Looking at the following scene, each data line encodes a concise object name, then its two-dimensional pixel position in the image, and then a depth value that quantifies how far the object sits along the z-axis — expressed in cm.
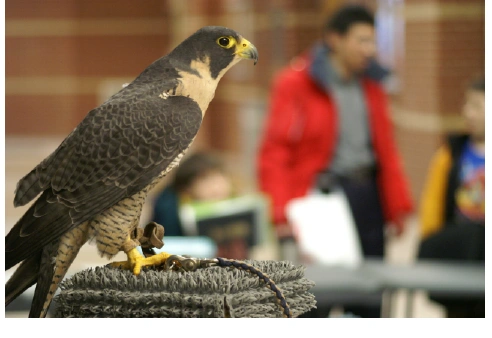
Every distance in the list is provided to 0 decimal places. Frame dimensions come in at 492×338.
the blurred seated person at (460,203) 548
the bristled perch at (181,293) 183
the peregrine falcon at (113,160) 176
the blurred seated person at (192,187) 564
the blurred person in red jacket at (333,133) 629
